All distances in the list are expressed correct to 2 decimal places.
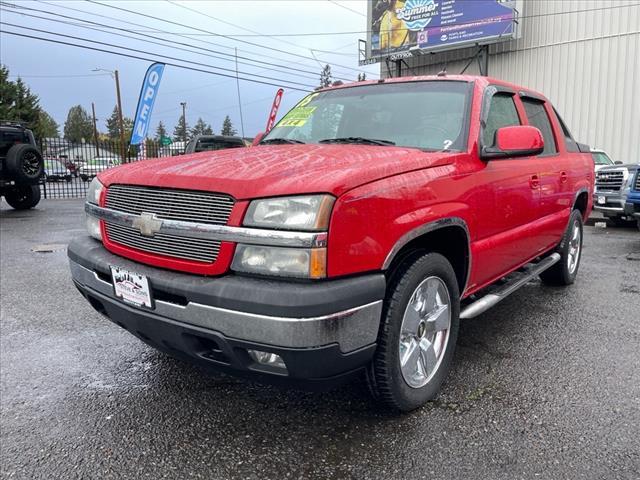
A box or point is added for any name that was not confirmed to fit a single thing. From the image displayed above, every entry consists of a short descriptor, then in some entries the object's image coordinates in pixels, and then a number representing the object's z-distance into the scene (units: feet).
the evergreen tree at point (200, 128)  443.32
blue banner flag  47.65
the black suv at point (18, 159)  37.81
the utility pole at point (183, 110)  240.90
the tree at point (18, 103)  155.94
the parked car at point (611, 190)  34.35
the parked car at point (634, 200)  25.47
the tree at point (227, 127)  428.97
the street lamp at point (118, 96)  139.50
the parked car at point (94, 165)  96.78
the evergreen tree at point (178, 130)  403.30
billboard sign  65.10
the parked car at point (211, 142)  43.69
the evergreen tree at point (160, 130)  442.79
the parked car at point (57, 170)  78.26
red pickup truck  6.90
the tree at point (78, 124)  340.39
